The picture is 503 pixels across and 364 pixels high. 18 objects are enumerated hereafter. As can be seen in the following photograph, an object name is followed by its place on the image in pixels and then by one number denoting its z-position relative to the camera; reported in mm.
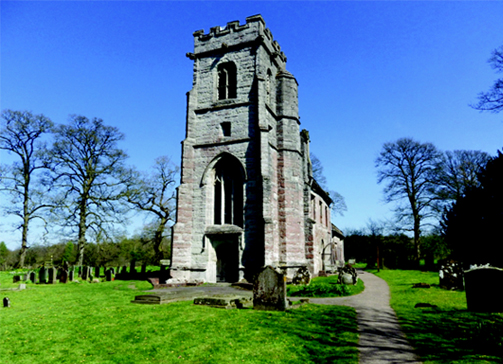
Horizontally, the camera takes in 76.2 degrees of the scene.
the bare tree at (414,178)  33438
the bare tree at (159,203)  31328
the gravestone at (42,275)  19667
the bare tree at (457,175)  32688
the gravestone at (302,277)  17214
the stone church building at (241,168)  18984
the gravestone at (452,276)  14938
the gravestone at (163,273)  19358
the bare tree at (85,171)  26312
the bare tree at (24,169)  26250
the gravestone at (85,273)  21781
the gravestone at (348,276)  16328
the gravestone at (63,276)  19972
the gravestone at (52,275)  19484
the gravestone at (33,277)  19812
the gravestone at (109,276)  21312
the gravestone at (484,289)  9820
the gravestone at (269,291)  10047
